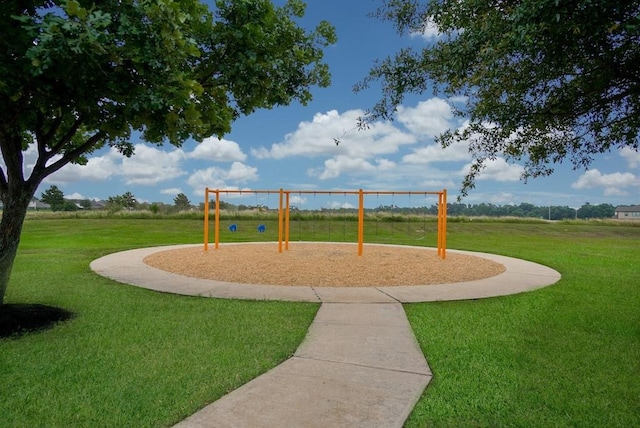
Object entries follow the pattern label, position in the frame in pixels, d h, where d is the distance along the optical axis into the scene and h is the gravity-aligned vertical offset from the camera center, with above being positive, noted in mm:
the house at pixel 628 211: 84625 +1106
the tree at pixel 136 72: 3729 +1319
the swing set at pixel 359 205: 12249 +202
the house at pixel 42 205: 60300 +231
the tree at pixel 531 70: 3051 +1304
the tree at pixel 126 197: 49944 +1295
